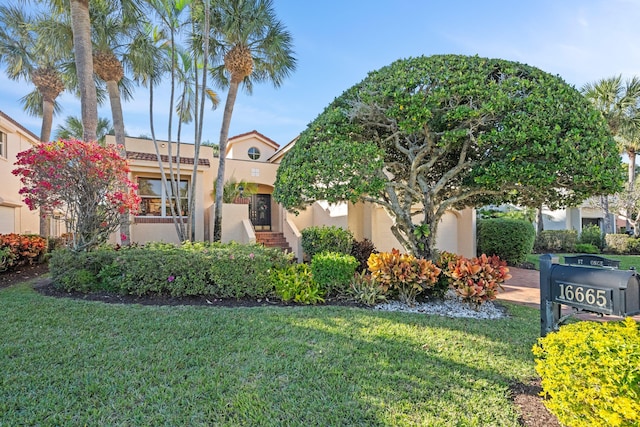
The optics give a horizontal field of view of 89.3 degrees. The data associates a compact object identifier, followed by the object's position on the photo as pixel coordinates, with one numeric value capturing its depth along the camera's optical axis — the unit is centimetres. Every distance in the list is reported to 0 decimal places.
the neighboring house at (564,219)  2777
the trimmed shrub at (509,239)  1373
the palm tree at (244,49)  1199
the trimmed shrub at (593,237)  2072
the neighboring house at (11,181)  1421
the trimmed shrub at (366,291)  697
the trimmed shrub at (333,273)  736
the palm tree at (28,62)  1490
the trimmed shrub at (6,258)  924
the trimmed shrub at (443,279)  703
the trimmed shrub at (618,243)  1959
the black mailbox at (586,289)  246
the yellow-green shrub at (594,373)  209
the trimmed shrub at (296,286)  700
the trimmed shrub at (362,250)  1087
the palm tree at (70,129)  2002
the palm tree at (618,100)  1902
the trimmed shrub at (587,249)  1921
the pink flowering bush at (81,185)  766
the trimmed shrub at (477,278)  657
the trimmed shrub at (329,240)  1110
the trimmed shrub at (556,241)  2030
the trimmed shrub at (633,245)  1955
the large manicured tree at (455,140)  615
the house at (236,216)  1319
